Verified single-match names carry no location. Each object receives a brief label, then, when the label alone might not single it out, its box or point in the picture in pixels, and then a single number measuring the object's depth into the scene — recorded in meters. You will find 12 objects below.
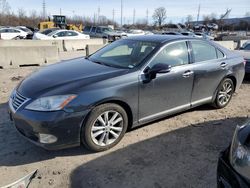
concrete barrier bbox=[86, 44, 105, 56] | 8.08
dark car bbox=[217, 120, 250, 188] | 1.41
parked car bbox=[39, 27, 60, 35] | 14.46
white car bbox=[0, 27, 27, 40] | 18.52
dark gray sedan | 2.35
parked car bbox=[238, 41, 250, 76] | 5.90
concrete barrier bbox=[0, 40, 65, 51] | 10.90
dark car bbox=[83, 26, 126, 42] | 18.83
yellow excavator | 24.19
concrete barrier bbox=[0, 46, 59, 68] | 6.98
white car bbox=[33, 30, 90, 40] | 13.43
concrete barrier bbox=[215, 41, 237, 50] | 12.73
